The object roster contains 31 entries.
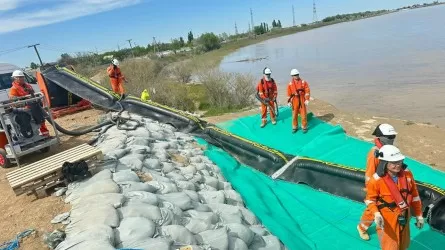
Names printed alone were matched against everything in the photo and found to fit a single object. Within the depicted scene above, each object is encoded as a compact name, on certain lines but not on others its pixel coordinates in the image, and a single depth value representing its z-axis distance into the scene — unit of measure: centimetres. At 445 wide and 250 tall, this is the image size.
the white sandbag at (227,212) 376
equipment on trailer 511
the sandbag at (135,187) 386
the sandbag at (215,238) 309
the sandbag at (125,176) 410
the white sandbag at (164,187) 413
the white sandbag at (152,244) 271
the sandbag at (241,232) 339
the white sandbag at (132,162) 471
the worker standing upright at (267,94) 821
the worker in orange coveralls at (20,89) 595
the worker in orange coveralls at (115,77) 946
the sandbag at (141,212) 321
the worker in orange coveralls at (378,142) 344
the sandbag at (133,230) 284
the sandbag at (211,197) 432
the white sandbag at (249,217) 395
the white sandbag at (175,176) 480
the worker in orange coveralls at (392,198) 290
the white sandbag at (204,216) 352
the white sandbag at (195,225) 332
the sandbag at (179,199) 377
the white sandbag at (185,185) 448
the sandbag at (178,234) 300
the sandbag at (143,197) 357
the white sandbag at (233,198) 448
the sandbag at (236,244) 317
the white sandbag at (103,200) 338
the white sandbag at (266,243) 346
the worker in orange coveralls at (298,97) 741
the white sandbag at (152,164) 500
